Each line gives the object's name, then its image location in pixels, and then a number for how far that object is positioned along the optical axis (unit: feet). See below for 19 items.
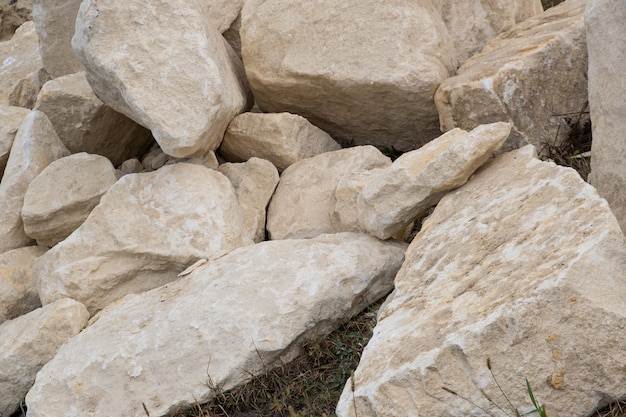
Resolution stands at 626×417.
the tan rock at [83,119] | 16.33
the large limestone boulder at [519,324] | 8.80
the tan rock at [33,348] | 13.12
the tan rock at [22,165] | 15.52
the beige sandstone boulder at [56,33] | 17.69
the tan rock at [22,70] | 19.94
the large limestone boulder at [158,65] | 13.66
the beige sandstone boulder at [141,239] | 13.62
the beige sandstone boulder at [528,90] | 14.12
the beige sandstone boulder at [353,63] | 14.99
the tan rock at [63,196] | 14.89
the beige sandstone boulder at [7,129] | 16.75
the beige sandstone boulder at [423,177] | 12.24
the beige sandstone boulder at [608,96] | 11.32
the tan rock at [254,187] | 14.84
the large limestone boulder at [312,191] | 14.43
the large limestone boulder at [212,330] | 11.75
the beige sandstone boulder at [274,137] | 15.39
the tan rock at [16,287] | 14.85
